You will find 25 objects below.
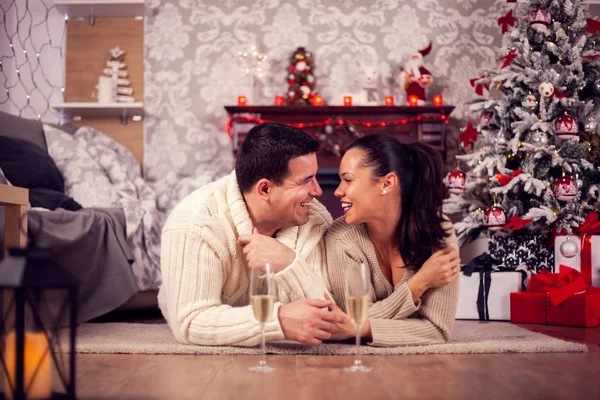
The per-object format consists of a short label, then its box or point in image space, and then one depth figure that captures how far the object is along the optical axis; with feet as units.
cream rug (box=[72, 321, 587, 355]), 6.52
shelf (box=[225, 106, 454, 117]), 15.10
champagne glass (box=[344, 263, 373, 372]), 4.74
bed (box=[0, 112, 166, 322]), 9.60
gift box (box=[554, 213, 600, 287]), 11.10
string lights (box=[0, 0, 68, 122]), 15.67
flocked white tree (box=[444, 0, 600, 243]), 11.62
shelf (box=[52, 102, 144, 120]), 15.21
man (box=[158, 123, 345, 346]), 6.23
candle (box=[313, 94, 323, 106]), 15.40
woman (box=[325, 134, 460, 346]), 6.73
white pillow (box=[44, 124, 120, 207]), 11.86
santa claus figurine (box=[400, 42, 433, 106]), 15.31
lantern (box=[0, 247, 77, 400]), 2.93
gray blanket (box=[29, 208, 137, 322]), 9.37
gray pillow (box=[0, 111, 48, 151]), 11.50
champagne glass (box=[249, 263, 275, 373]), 4.74
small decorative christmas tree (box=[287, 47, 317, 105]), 15.48
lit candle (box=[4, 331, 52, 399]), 3.23
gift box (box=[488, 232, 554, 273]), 11.82
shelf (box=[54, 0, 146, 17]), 15.42
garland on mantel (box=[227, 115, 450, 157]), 15.19
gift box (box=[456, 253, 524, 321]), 10.77
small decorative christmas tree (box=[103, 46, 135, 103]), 15.71
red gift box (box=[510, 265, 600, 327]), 9.91
